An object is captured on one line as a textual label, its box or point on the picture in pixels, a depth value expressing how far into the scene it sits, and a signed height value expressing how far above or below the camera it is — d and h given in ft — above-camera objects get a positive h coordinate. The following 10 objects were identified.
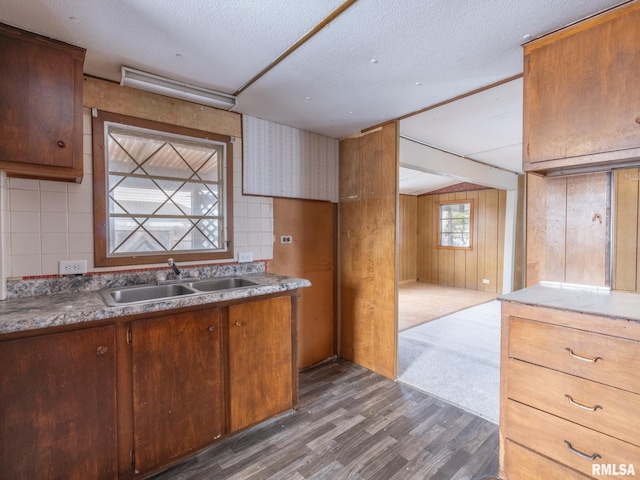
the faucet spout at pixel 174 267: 7.10 -0.77
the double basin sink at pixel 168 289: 6.36 -1.27
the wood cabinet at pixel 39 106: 4.92 +2.23
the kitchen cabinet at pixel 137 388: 4.47 -2.75
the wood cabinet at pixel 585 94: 4.59 +2.36
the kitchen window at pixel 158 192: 6.70 +1.08
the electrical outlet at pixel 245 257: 8.60 -0.65
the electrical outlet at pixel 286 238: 9.54 -0.13
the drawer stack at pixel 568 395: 4.01 -2.39
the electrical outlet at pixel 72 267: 6.11 -0.67
